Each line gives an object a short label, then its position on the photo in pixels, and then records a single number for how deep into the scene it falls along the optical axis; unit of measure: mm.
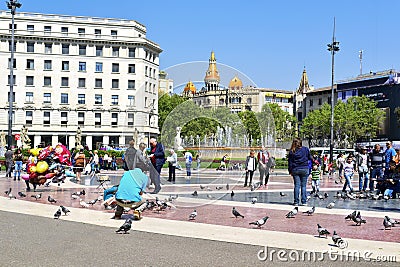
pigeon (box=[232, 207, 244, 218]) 11961
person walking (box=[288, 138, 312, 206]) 14820
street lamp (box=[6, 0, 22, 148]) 36250
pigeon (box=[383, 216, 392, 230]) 10602
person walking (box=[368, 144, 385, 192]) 18328
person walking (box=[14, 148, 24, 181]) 25438
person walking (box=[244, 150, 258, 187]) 21719
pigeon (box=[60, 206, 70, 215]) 12243
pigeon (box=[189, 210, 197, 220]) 11719
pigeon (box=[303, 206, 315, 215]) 12656
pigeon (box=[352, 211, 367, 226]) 10988
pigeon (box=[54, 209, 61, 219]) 12055
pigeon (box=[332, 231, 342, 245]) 8750
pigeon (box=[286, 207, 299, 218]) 12164
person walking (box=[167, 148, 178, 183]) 21766
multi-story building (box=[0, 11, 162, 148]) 73188
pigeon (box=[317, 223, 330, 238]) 9417
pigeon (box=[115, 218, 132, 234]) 9938
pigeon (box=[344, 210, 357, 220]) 11080
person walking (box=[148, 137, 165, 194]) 17142
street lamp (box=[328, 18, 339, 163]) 42531
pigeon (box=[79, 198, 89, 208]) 14021
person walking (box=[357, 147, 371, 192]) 19750
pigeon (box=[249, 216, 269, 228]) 10633
